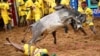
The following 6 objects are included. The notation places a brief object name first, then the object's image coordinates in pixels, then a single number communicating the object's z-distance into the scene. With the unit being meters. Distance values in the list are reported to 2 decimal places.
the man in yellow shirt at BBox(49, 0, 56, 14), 14.05
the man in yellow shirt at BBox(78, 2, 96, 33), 12.02
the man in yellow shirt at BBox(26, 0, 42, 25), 13.59
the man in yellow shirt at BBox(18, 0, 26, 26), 15.28
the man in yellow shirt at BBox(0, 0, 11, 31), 14.12
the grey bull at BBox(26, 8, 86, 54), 9.12
